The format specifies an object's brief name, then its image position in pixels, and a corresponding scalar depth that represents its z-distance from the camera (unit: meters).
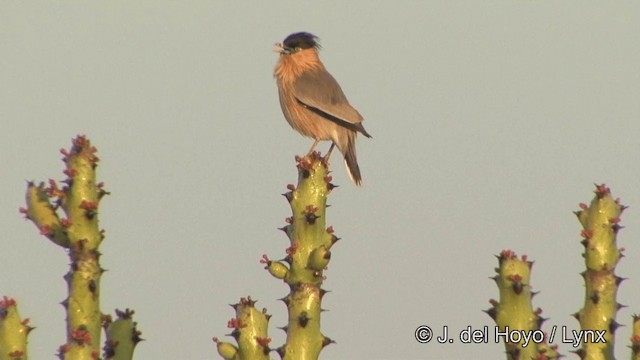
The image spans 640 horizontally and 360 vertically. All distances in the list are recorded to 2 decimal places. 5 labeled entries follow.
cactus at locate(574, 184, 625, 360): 13.45
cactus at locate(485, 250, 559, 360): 13.33
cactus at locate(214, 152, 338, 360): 13.41
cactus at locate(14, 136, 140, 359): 12.80
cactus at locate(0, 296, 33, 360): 12.32
